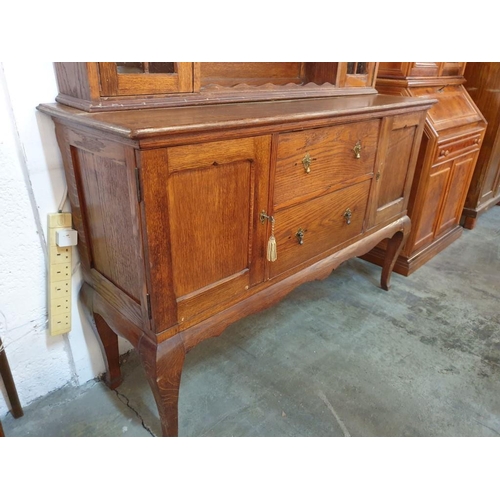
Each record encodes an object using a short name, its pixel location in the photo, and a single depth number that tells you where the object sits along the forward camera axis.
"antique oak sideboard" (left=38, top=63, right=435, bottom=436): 0.94
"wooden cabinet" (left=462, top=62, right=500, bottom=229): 2.79
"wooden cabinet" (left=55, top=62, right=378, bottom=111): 1.09
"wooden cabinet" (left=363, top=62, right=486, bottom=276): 2.18
